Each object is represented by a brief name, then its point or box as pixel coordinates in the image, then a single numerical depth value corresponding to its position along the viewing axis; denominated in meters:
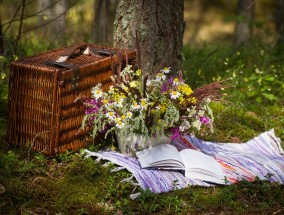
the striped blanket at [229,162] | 3.89
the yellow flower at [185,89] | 4.11
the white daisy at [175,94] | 4.02
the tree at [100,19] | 6.57
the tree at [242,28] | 9.88
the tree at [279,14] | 11.24
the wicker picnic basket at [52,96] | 3.97
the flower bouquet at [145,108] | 4.02
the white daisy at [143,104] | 3.99
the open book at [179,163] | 4.01
